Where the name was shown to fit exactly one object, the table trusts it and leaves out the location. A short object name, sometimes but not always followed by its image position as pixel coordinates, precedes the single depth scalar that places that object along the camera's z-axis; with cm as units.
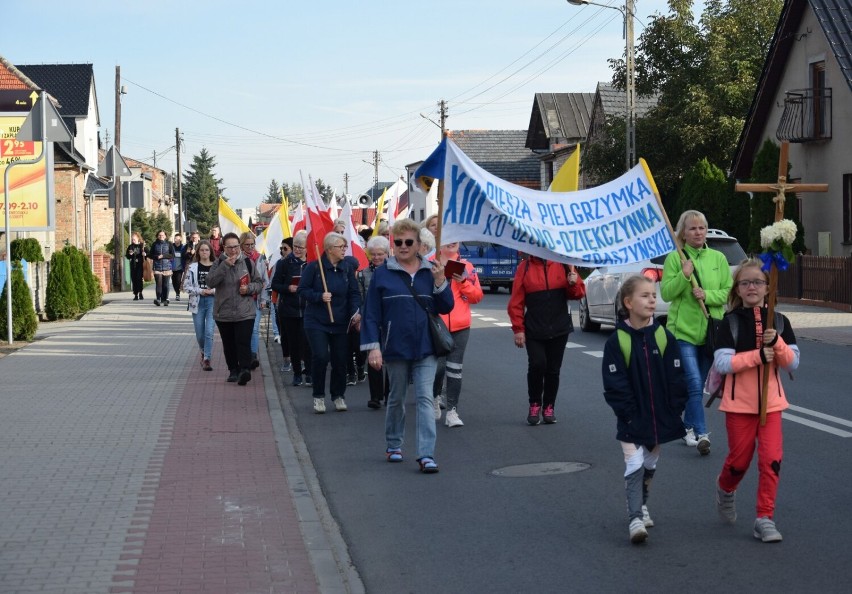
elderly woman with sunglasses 862
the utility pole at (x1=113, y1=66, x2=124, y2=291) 3744
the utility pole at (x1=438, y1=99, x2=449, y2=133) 6451
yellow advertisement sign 2178
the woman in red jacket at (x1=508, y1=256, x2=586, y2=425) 1047
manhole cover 857
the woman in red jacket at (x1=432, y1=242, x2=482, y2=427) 1072
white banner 850
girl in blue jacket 654
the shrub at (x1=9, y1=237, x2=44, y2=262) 2338
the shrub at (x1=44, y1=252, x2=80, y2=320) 2494
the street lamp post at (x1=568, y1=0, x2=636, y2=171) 3469
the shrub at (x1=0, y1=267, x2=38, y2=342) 1969
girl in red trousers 643
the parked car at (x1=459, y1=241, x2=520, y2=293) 3772
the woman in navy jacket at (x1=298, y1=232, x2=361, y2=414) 1185
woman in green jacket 891
